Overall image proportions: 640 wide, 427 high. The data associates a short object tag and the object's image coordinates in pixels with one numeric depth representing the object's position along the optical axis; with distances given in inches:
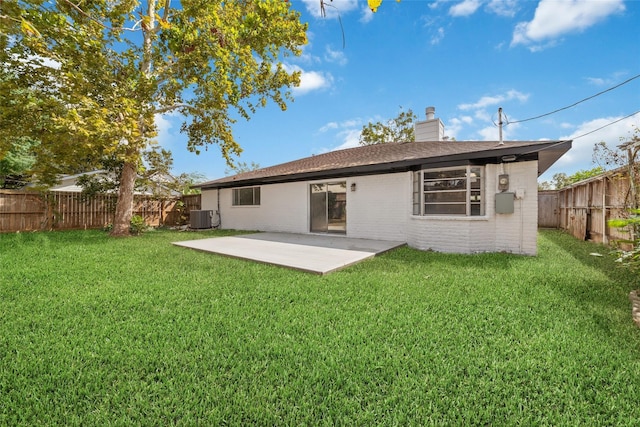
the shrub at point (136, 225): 426.9
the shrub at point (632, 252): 129.5
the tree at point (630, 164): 138.3
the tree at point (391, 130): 904.3
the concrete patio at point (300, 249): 223.5
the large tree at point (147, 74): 305.7
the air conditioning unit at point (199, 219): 518.3
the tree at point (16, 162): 650.8
